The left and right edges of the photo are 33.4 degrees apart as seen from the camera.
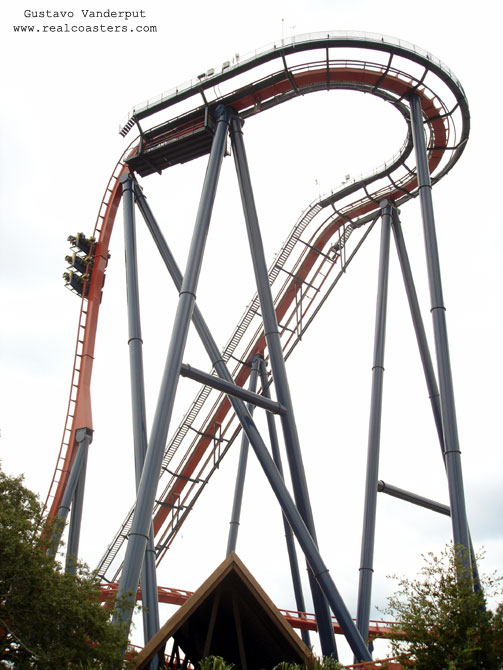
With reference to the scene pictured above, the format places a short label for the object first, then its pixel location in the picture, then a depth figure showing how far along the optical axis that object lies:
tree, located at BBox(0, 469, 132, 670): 11.56
